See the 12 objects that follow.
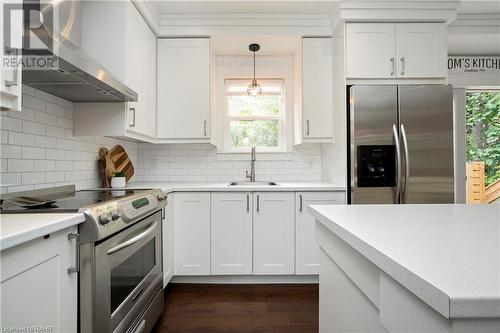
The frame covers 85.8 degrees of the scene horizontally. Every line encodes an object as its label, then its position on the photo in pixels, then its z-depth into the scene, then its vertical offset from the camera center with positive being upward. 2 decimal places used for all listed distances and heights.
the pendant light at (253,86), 2.92 +0.91
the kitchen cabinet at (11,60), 1.01 +0.42
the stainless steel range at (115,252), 1.13 -0.43
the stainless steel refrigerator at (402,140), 2.35 +0.25
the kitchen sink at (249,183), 3.03 -0.17
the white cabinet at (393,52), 2.50 +1.09
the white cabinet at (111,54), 2.05 +0.88
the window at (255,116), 3.30 +0.64
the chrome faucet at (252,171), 3.11 -0.03
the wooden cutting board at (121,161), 2.56 +0.07
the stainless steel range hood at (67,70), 1.12 +0.51
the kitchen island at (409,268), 0.41 -0.19
